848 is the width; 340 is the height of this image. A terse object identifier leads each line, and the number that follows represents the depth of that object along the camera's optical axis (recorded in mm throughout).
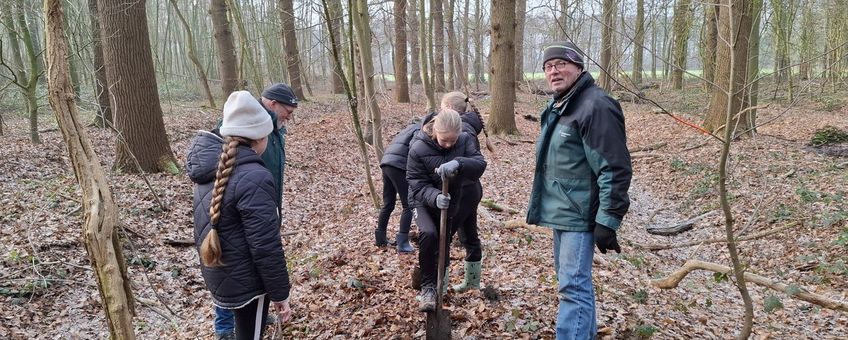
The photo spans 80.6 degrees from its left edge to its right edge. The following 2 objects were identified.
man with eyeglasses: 2891
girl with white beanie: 2736
